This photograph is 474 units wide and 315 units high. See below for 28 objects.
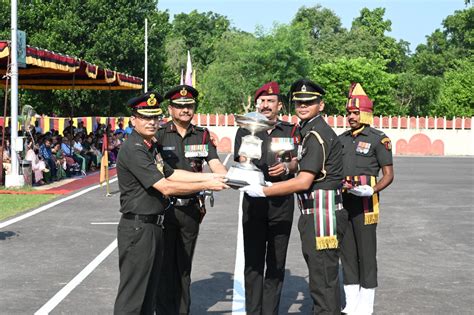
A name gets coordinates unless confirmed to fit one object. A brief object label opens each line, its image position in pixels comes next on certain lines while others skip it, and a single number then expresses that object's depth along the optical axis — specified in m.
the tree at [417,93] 73.69
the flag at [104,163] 18.87
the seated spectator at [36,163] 19.94
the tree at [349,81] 64.88
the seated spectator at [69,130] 25.12
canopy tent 19.80
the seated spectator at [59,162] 22.52
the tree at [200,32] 94.75
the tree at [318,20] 100.69
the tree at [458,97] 64.38
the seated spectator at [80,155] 24.89
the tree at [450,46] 95.12
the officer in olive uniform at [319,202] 5.99
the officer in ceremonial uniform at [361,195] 7.08
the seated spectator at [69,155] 23.75
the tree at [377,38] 88.44
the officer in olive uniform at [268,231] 6.75
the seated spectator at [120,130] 31.36
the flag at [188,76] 28.34
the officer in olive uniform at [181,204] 6.66
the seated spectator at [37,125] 35.00
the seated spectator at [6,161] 19.89
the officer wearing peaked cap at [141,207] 5.66
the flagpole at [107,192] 18.45
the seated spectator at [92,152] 26.69
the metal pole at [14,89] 18.73
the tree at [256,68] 63.28
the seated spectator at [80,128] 29.79
